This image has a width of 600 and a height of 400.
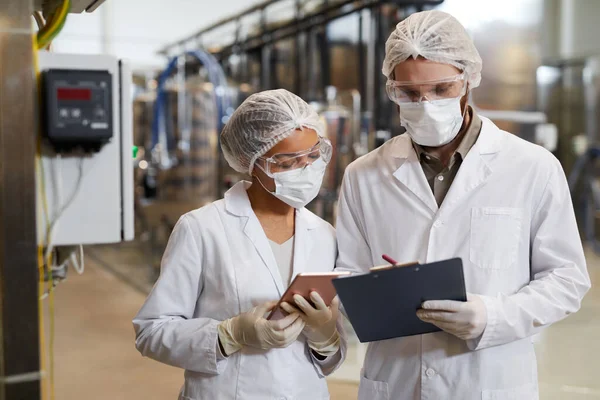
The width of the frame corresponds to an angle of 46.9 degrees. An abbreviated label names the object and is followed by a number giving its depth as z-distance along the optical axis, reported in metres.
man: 1.55
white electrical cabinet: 1.19
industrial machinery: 4.82
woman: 1.54
